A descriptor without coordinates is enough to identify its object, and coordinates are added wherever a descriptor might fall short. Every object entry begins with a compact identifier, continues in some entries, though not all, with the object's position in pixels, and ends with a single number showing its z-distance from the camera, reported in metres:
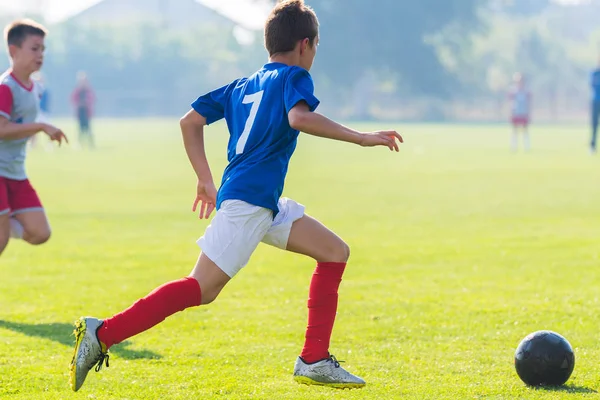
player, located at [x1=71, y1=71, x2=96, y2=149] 69.87
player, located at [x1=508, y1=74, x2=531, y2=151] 63.48
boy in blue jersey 9.62
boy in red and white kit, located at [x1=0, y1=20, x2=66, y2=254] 14.64
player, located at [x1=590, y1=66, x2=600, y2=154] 49.91
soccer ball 10.22
